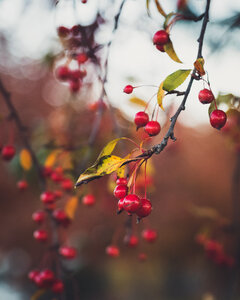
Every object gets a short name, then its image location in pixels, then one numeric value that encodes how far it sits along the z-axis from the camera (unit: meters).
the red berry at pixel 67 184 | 0.58
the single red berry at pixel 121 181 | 0.36
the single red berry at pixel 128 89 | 0.39
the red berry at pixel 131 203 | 0.33
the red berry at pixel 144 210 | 0.34
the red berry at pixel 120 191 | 0.34
